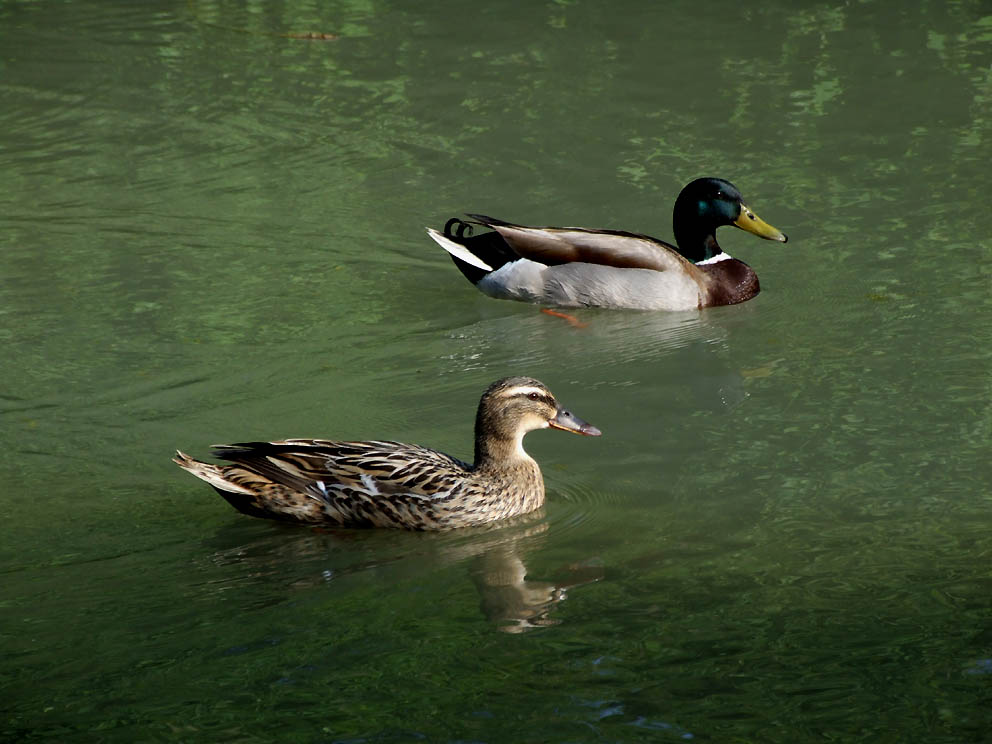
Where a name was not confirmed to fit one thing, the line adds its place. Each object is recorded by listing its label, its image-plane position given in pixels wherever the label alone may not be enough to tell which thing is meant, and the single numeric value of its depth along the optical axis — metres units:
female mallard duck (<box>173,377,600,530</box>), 14.80
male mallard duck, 23.28
